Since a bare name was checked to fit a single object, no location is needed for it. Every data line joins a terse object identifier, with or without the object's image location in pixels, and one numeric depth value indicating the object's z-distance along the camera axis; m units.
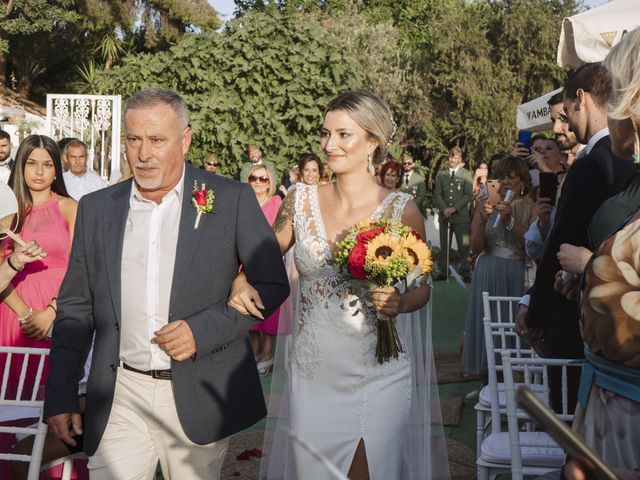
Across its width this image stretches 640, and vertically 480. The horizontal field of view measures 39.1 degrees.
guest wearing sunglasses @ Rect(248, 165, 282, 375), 9.95
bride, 4.23
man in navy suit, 4.07
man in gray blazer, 3.57
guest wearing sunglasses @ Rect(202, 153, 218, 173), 15.53
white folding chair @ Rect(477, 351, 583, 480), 3.74
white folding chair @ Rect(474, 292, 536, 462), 4.32
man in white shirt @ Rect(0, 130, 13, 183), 9.84
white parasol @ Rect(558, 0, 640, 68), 6.70
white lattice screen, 14.25
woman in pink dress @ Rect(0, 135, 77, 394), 5.48
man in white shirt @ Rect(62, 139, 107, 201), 9.91
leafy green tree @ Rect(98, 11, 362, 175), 16.84
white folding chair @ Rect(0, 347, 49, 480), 3.93
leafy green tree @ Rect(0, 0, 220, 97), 30.89
